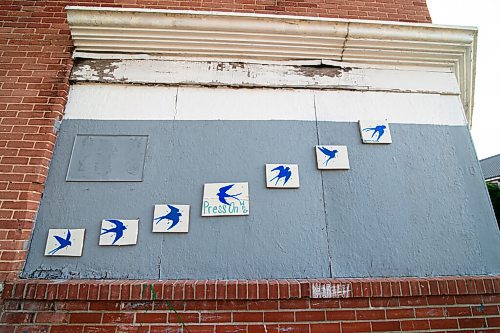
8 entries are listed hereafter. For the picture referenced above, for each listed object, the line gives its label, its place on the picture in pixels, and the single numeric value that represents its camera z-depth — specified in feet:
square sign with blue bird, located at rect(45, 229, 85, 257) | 8.03
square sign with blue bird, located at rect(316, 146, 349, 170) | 9.18
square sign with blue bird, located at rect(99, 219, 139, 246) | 8.15
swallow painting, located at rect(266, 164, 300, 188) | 8.88
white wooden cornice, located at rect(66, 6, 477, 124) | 9.95
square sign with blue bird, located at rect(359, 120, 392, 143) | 9.65
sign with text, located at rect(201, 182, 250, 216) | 8.53
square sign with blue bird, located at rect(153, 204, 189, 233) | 8.30
